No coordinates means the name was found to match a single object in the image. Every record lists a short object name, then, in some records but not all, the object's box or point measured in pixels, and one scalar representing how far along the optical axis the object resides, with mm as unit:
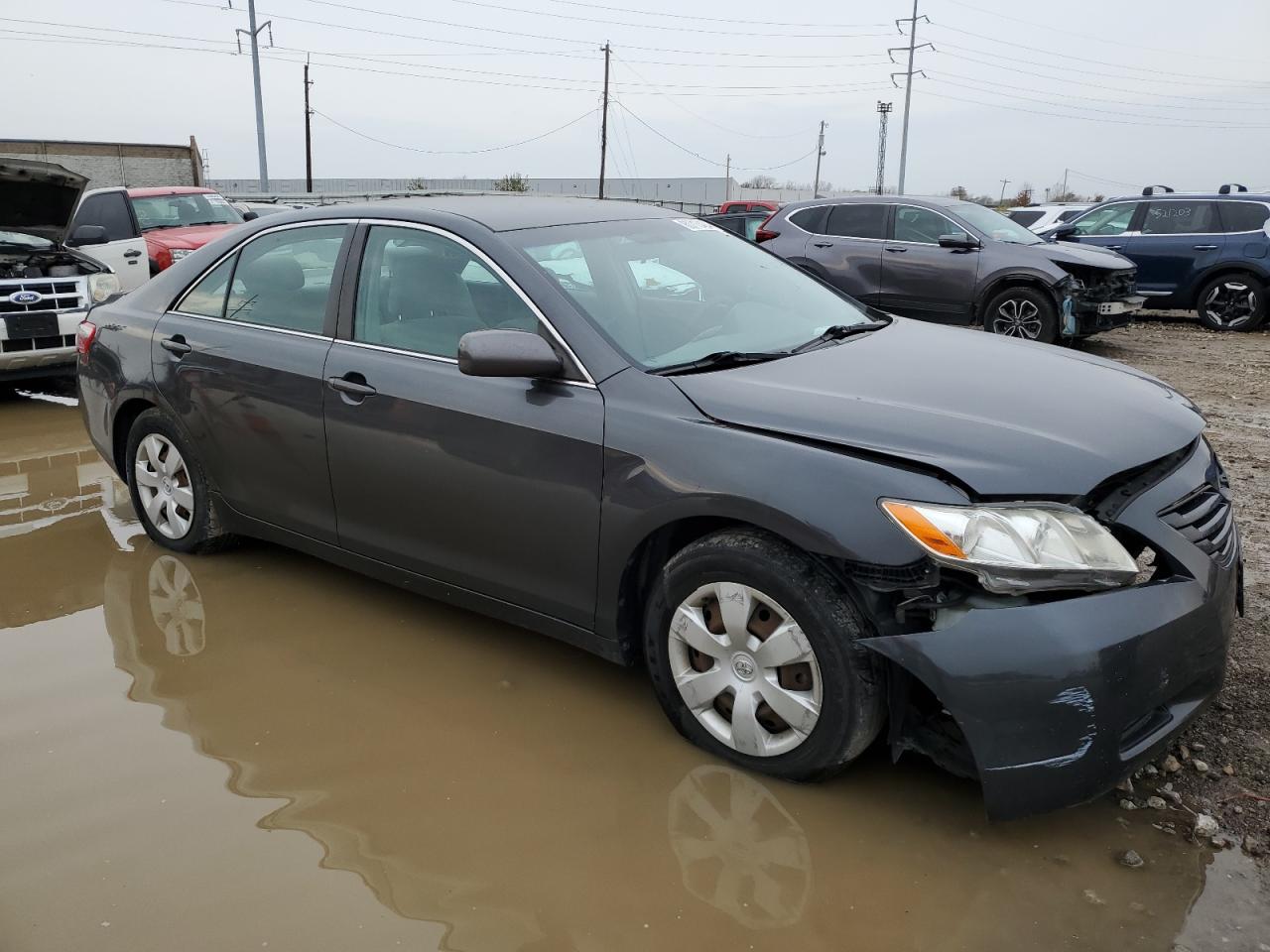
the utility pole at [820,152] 85000
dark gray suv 10258
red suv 12125
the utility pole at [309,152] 48031
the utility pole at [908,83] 48969
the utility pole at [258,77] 35250
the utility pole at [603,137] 52344
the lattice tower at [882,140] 64312
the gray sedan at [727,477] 2512
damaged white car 7906
